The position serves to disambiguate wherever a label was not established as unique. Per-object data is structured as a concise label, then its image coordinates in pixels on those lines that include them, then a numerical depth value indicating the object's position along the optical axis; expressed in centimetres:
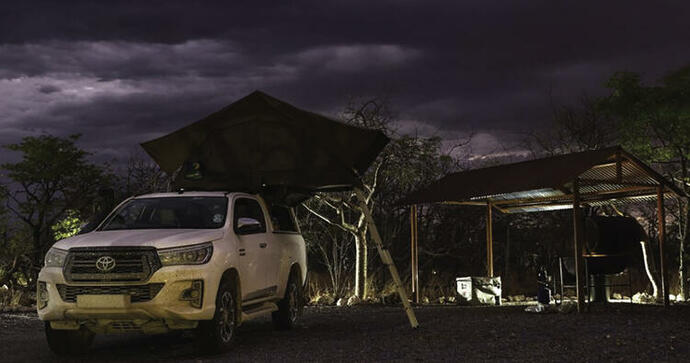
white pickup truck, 891
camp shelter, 1547
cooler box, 1956
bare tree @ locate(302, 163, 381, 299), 2111
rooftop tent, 1235
